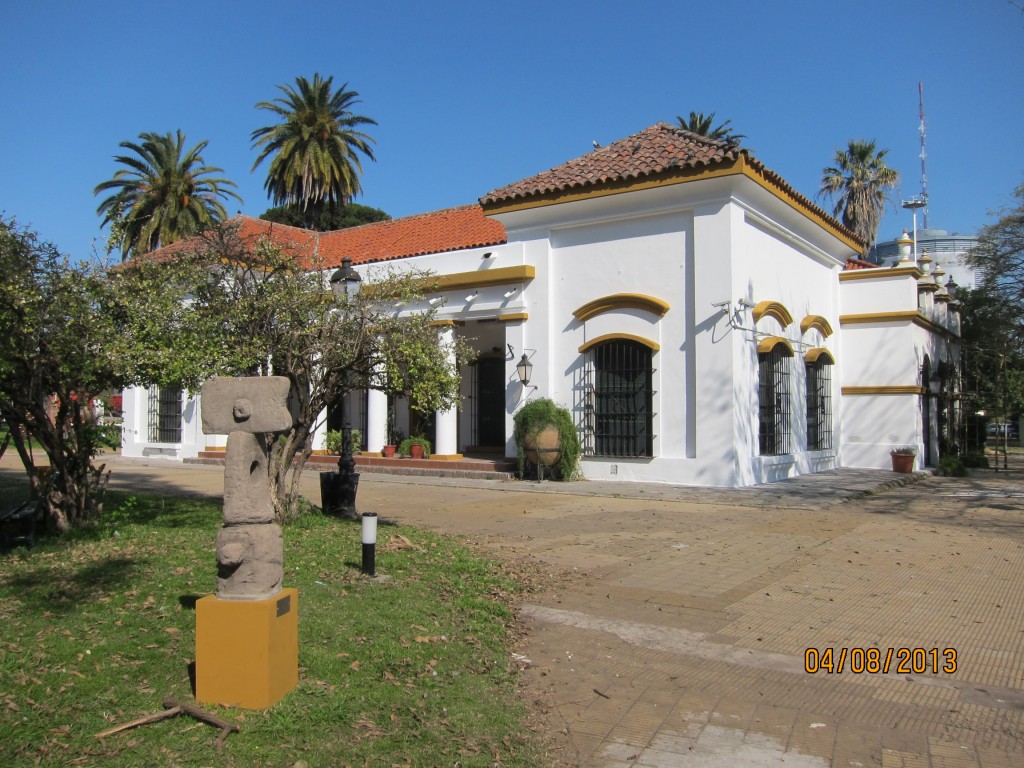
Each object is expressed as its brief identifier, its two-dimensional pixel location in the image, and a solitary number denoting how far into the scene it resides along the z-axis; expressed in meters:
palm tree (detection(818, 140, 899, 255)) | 39.12
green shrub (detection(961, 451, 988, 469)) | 21.98
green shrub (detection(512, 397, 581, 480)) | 16.30
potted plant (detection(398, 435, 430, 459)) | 19.41
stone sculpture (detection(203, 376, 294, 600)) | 4.24
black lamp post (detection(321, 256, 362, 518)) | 10.20
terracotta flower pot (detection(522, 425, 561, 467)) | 16.17
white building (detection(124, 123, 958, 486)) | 15.41
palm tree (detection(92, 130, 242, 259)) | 32.31
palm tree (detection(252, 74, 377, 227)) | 36.44
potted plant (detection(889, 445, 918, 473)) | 18.66
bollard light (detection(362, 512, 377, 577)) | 6.89
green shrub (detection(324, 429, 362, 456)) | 20.94
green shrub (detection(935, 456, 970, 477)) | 19.12
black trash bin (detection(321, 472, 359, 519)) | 10.76
